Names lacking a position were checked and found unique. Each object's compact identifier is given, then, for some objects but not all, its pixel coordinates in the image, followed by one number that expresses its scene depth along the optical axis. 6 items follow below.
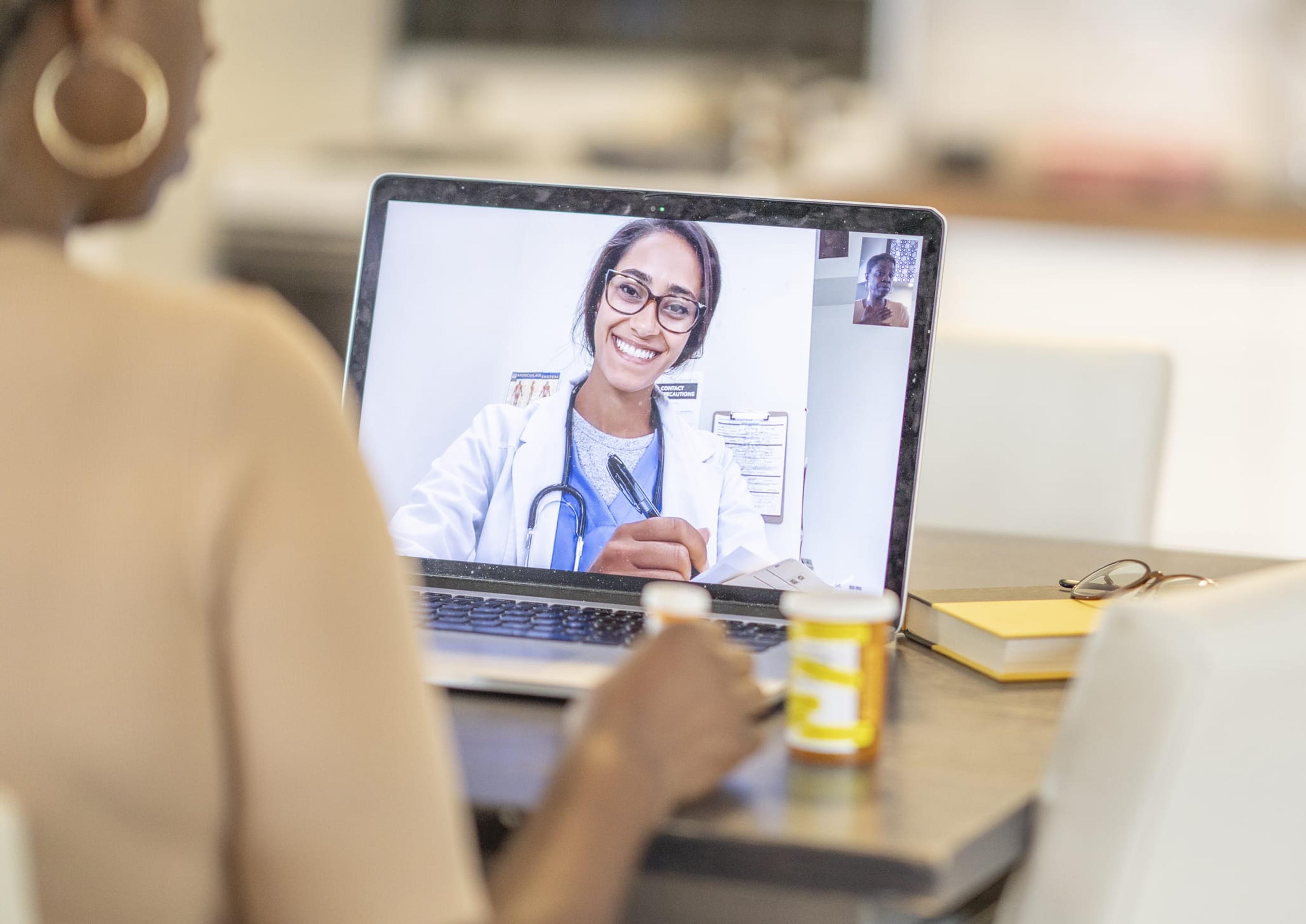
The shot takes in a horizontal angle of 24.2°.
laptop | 1.75
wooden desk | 1.43
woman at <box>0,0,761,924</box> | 1.34
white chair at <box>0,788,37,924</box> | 1.25
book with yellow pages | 1.68
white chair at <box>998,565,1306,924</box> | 1.43
